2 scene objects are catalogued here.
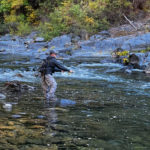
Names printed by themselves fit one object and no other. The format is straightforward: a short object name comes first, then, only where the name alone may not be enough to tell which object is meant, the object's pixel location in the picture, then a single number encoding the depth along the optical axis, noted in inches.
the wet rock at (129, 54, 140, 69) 711.1
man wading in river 385.7
